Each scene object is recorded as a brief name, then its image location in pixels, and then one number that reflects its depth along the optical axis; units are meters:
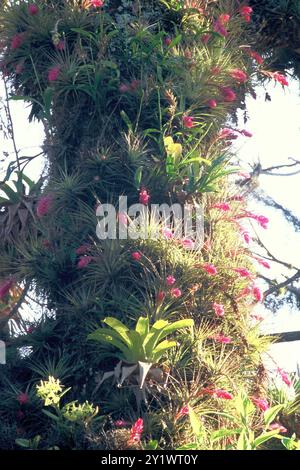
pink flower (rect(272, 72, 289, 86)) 6.59
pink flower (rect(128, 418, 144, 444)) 4.69
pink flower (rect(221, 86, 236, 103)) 6.18
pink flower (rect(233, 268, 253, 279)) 5.50
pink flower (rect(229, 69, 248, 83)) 6.22
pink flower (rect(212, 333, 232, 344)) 5.31
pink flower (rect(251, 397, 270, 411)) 5.26
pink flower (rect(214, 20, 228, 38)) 6.26
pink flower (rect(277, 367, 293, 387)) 5.52
